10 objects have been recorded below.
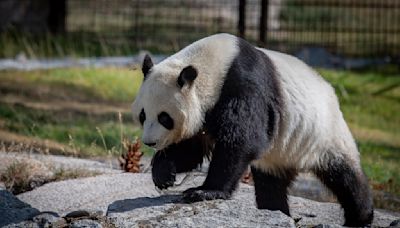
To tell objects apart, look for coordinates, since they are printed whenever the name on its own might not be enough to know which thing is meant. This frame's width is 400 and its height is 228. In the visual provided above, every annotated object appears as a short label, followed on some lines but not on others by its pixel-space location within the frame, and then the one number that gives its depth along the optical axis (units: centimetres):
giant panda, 1270
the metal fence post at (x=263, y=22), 3172
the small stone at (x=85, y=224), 1266
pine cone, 1744
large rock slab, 1262
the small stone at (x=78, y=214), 1347
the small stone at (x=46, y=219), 1327
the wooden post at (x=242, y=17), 3167
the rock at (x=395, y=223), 1421
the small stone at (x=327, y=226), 1287
